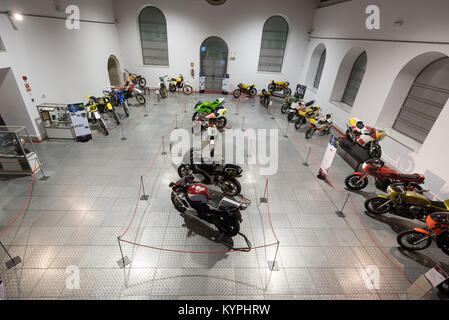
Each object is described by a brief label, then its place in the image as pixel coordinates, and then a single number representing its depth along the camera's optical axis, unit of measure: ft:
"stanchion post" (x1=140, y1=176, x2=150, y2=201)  16.33
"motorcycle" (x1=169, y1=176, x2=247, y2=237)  12.92
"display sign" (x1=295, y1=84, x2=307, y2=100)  39.75
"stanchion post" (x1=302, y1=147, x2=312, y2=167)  22.17
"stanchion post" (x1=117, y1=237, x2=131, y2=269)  11.77
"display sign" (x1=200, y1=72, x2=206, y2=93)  44.86
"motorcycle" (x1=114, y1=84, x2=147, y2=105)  33.73
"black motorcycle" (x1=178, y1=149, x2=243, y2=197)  16.48
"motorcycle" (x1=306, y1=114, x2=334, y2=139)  27.86
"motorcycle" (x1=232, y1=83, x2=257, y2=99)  42.78
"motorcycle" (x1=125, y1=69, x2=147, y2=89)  41.99
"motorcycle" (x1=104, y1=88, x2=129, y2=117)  30.25
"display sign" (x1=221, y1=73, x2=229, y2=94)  44.74
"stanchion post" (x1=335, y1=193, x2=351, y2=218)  16.00
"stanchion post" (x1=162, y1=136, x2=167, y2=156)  22.57
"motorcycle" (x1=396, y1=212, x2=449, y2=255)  12.21
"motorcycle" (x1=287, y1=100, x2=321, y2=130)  29.99
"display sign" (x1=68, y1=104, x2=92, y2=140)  22.97
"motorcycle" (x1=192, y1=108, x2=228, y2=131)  26.96
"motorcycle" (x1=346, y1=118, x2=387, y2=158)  21.91
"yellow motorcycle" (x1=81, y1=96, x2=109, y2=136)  25.72
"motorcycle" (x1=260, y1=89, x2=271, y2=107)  39.53
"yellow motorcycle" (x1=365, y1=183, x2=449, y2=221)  14.15
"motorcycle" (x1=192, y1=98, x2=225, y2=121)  28.63
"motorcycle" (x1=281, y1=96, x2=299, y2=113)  33.85
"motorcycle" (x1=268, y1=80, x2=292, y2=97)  43.19
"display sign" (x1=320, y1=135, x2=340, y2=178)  16.94
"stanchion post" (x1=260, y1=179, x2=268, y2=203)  16.86
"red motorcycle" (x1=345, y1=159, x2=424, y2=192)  16.39
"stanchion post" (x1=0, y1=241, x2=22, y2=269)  11.47
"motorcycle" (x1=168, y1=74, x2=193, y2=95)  43.04
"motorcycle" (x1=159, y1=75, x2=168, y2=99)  40.47
